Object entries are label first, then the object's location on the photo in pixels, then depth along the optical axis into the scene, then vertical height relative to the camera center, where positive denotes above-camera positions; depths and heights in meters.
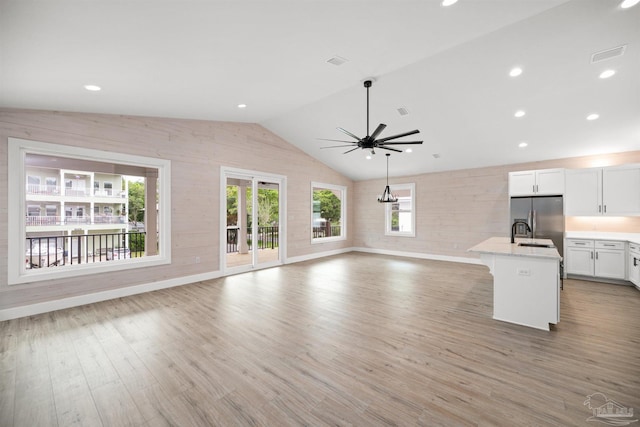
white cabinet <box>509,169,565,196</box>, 5.41 +0.64
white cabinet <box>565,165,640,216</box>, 4.81 +0.40
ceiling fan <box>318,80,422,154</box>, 3.73 +1.03
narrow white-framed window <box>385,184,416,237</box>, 8.09 -0.01
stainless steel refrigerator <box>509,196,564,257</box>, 5.34 -0.08
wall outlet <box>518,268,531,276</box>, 3.10 -0.71
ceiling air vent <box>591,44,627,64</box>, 3.06 +1.91
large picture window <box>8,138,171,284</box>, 3.47 +0.00
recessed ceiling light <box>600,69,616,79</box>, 3.45 +1.85
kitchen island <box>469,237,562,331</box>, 2.97 -0.85
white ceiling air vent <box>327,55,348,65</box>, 3.09 +1.84
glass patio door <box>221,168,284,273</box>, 6.17 -0.07
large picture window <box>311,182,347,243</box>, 8.16 +0.03
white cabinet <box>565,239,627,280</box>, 4.73 -0.87
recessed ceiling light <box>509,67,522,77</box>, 3.56 +1.95
